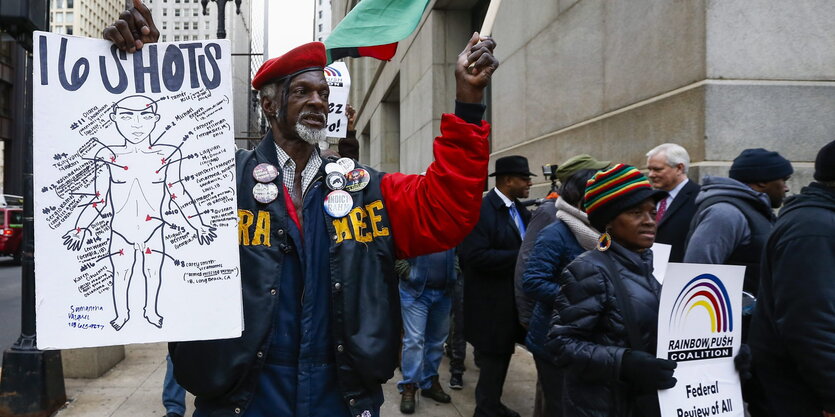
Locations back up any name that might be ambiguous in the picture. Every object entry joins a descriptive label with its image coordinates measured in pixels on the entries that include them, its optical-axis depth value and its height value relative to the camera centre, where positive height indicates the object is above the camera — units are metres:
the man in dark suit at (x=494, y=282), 4.93 -0.63
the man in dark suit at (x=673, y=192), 4.35 +0.09
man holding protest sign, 2.08 -0.17
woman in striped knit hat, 2.44 -0.44
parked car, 20.14 -0.90
